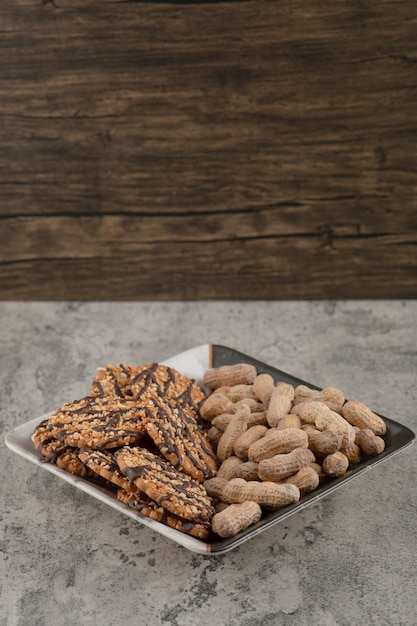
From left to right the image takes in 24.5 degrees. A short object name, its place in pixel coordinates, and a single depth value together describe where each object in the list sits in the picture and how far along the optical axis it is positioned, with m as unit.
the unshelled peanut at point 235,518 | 1.05
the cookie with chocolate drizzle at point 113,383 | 1.32
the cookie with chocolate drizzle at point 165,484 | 1.07
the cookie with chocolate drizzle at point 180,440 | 1.18
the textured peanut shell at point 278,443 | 1.19
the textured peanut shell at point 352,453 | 1.21
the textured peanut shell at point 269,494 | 1.10
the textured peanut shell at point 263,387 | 1.34
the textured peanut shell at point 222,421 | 1.31
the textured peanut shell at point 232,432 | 1.26
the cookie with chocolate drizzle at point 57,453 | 1.17
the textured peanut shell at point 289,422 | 1.23
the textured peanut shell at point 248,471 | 1.19
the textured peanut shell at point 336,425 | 1.21
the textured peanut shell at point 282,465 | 1.15
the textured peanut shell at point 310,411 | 1.25
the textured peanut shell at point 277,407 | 1.27
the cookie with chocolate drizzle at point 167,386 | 1.31
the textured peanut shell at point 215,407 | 1.33
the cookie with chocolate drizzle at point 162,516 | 1.06
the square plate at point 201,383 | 1.04
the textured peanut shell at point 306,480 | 1.13
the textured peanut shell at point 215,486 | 1.16
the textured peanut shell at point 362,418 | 1.26
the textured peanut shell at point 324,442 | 1.19
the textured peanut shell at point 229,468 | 1.20
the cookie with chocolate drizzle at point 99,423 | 1.17
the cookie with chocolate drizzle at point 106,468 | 1.12
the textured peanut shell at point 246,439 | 1.23
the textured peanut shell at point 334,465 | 1.16
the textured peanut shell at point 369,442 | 1.22
